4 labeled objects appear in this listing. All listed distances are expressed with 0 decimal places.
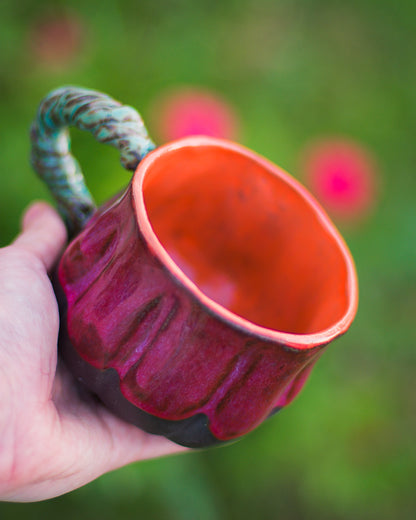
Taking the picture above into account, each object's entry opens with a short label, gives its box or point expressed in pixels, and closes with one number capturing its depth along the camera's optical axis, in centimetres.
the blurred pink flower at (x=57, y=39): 99
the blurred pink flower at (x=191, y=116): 93
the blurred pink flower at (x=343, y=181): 105
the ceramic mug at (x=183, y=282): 46
